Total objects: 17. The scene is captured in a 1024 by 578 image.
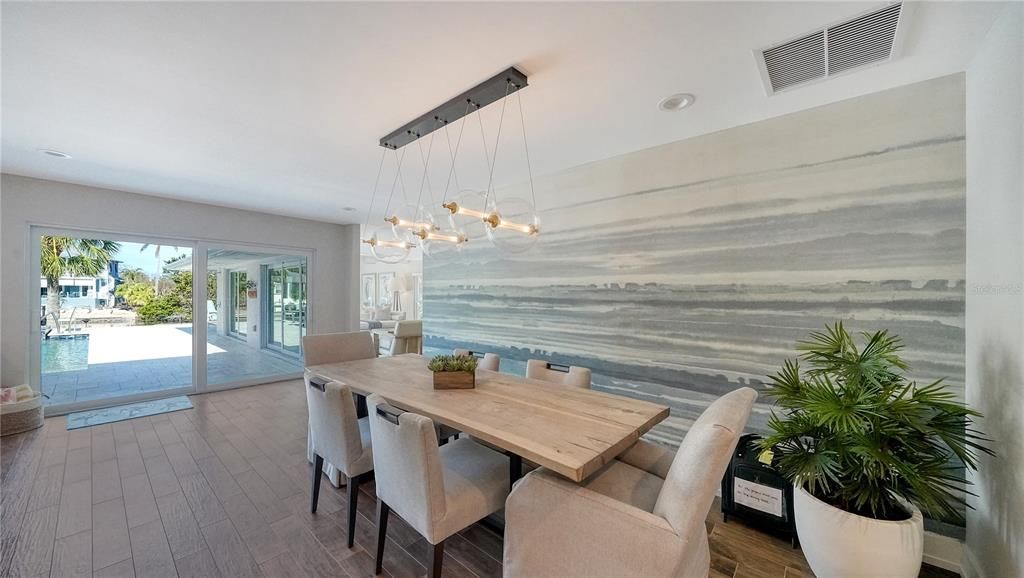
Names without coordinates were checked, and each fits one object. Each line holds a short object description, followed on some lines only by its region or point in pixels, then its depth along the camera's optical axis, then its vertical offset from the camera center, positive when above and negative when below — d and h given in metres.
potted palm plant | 1.47 -0.73
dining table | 1.38 -0.62
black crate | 2.04 -1.18
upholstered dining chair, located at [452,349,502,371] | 3.11 -0.63
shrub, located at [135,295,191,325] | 4.66 -0.29
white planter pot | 1.47 -1.07
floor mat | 3.74 -1.37
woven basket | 3.32 -1.20
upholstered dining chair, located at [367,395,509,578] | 1.49 -0.90
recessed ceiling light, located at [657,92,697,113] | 2.17 +1.15
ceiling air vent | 1.56 +1.13
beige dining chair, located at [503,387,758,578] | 1.19 -0.84
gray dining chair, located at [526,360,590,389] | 2.49 -0.61
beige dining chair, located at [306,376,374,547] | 1.95 -0.81
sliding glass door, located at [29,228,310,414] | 4.06 -0.38
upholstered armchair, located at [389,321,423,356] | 5.35 -0.74
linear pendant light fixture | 2.06 +0.51
